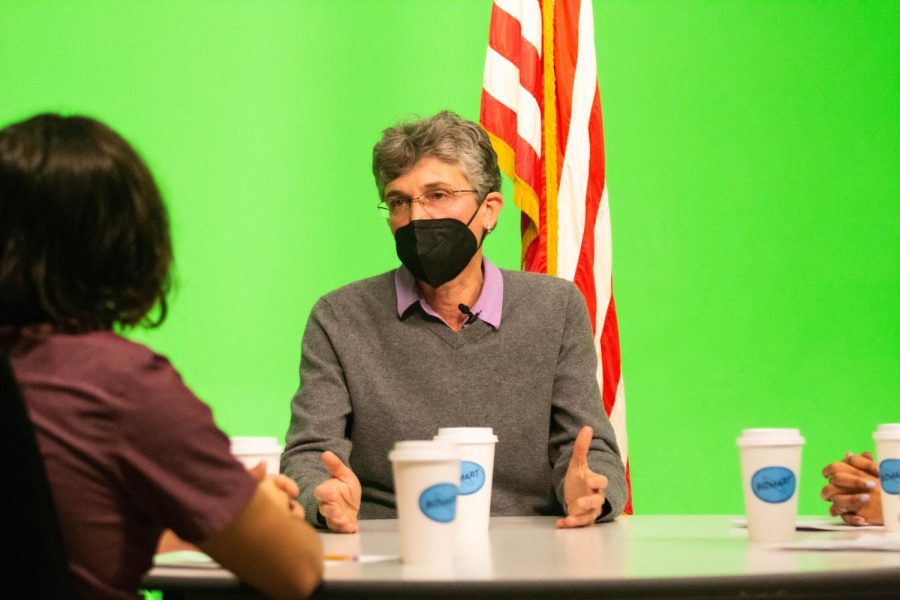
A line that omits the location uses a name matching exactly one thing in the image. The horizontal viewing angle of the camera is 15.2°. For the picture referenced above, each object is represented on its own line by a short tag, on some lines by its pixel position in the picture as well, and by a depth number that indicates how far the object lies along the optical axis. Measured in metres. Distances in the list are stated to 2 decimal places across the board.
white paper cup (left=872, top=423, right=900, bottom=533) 4.93
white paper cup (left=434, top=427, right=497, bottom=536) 4.96
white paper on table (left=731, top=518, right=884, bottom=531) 5.04
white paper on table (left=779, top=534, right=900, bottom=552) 4.71
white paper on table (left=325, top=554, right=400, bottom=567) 4.66
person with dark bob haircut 4.37
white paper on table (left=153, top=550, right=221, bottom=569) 4.66
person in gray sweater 5.60
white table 4.44
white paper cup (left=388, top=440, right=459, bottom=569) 4.64
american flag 6.55
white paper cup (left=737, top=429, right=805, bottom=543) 4.82
